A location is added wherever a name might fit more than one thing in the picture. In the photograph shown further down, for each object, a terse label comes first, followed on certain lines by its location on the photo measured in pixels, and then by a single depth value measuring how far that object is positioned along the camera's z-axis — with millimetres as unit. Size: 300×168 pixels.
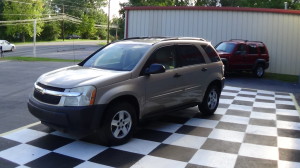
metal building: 18719
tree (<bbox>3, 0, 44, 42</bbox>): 62125
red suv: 15664
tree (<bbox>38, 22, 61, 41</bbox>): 68250
